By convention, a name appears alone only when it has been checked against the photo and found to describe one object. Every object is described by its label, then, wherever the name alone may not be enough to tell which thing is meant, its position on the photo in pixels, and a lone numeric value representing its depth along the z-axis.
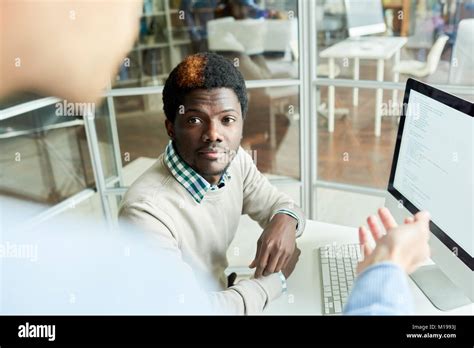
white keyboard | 0.85
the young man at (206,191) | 0.82
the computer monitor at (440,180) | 0.75
